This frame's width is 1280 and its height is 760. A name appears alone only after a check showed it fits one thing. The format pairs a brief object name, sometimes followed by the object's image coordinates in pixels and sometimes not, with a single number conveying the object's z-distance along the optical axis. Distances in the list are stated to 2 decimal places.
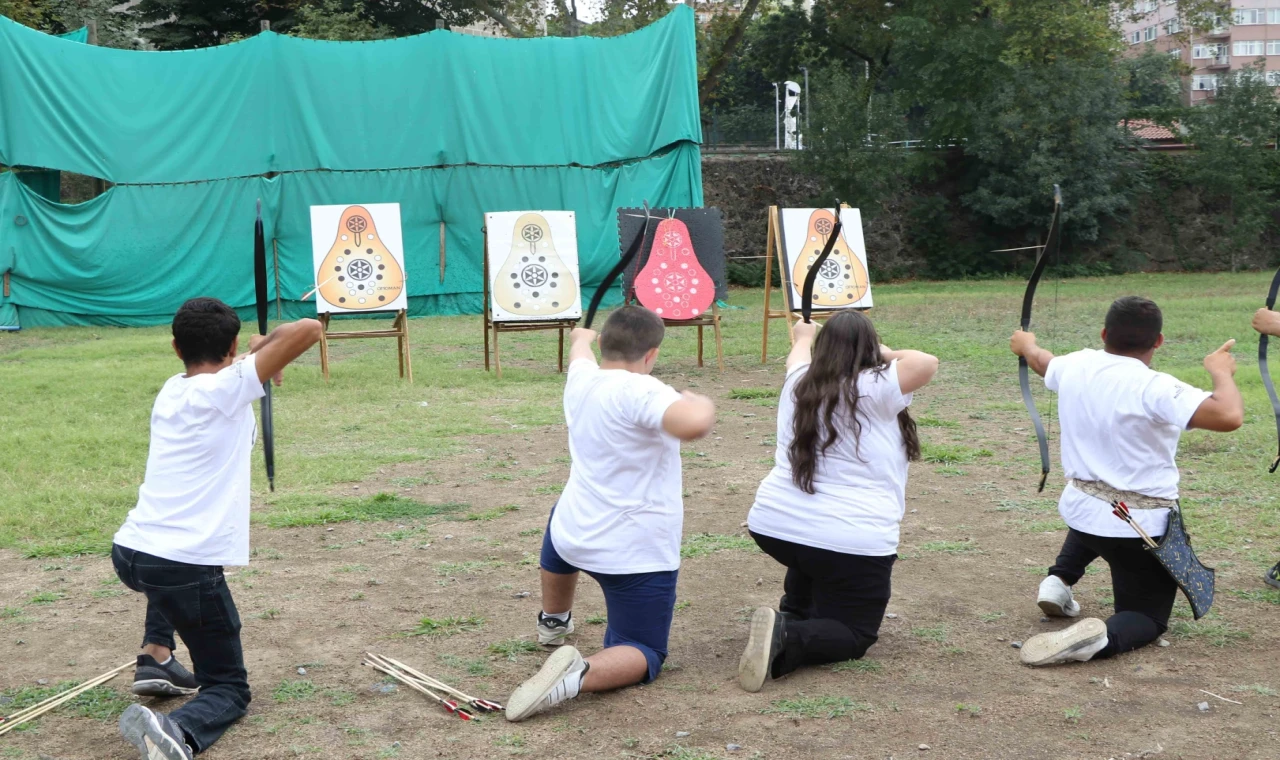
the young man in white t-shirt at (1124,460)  3.40
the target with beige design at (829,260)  10.98
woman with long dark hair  3.40
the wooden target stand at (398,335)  9.48
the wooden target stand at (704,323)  10.26
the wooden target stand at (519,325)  10.25
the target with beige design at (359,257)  10.66
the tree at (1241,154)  21.19
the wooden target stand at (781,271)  10.56
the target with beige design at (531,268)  10.55
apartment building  86.25
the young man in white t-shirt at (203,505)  2.97
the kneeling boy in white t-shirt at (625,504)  3.18
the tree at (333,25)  20.16
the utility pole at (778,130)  25.55
